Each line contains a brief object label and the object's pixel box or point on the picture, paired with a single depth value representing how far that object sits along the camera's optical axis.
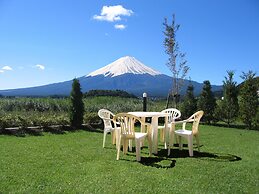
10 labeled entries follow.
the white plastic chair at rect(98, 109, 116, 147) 6.95
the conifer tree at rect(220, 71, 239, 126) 12.13
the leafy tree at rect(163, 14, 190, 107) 12.98
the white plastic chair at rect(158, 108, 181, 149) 7.58
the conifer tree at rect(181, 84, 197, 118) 12.70
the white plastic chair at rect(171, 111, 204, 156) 5.93
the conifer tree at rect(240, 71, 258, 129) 11.20
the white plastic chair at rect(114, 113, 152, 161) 5.45
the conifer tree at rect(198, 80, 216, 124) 12.45
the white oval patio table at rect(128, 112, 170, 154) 6.27
